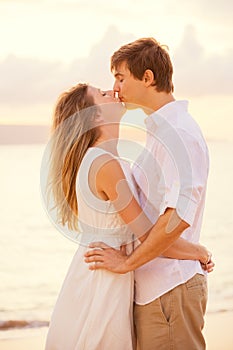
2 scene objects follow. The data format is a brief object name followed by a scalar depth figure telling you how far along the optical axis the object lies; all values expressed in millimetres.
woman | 2455
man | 2385
